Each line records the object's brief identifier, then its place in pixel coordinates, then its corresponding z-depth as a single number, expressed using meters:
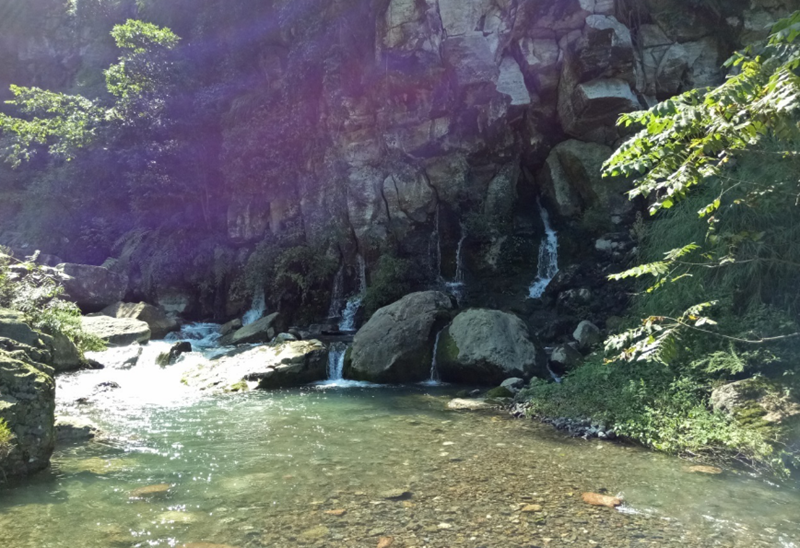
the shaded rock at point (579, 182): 16.03
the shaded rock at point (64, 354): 10.02
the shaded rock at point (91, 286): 16.25
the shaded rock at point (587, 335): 11.19
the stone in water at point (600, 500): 4.19
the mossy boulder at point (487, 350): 9.88
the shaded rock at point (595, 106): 15.86
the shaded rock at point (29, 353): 5.31
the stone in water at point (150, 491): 4.34
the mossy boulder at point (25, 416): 4.43
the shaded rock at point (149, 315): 15.27
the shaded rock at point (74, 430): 5.94
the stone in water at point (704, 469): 4.97
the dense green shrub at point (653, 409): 5.32
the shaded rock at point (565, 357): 10.14
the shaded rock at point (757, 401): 5.41
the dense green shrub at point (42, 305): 8.86
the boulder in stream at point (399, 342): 10.55
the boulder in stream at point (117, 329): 12.97
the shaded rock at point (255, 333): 14.06
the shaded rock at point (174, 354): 11.48
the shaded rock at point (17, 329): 6.12
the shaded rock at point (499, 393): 8.45
